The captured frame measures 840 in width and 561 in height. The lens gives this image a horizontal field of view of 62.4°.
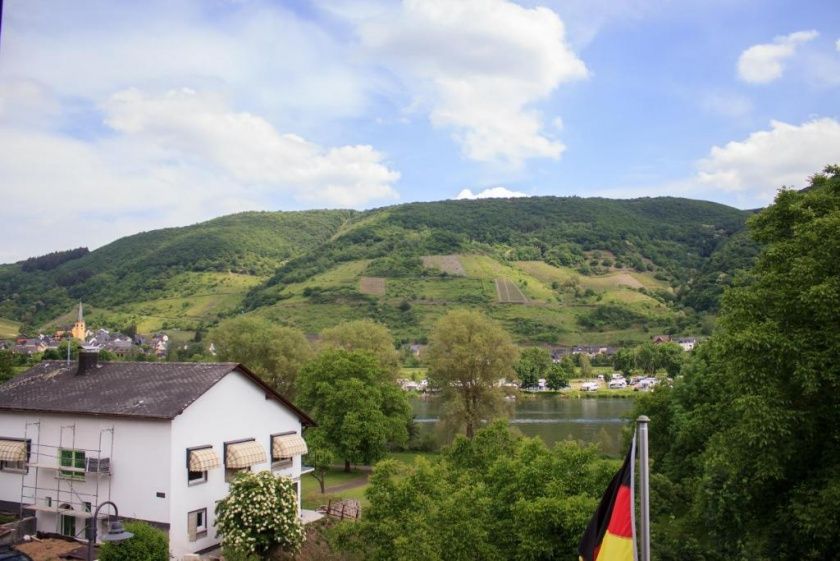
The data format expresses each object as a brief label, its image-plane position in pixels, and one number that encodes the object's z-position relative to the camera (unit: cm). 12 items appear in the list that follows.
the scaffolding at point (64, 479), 2272
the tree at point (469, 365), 4809
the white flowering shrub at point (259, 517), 2145
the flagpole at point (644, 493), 882
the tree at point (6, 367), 4728
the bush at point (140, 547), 1812
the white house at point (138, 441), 2205
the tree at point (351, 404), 4181
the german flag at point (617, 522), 910
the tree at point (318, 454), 3519
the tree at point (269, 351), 5647
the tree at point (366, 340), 5666
